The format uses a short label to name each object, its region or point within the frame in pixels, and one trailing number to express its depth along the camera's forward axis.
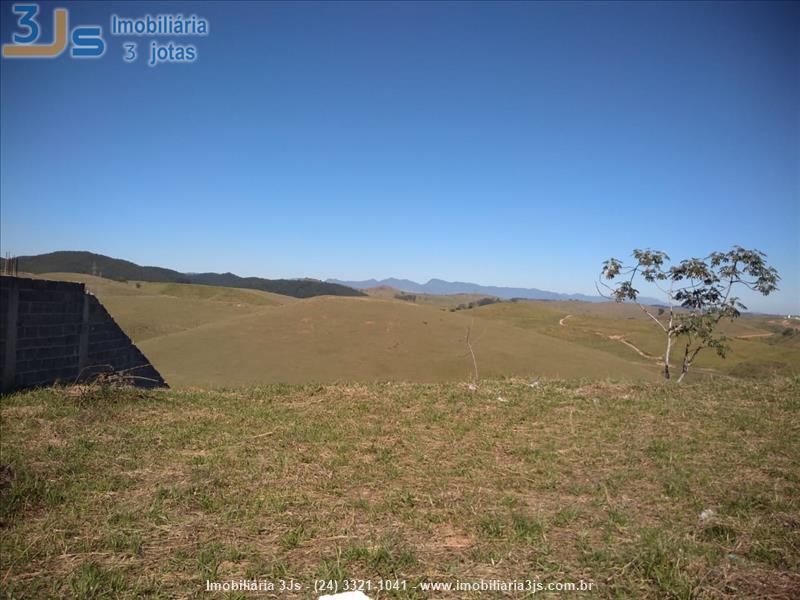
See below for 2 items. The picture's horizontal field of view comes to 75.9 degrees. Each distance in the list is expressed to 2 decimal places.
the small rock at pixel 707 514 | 4.15
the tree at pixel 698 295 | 16.02
